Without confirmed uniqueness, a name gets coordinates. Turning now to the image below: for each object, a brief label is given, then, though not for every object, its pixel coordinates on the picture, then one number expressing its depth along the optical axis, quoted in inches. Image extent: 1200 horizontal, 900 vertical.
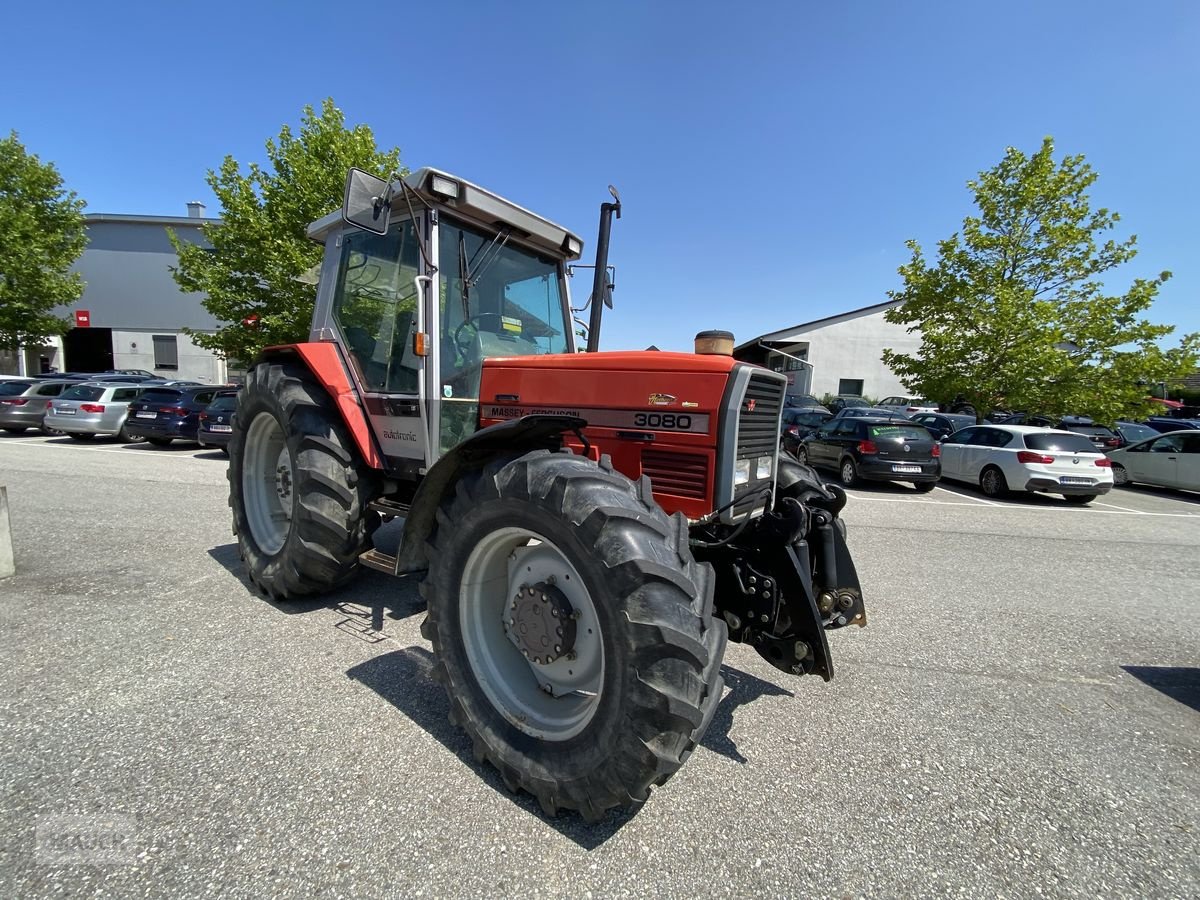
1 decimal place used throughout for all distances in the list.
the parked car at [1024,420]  616.2
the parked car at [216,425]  458.6
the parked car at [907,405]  967.8
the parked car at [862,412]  461.4
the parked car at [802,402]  893.1
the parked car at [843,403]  1018.1
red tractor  74.1
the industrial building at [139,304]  1244.5
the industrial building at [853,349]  1283.2
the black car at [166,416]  503.5
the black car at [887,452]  408.8
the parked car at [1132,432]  689.7
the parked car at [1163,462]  448.8
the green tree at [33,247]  754.8
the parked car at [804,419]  592.9
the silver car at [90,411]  535.5
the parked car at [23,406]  577.9
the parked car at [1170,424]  718.3
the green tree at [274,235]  550.3
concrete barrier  164.9
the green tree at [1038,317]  503.2
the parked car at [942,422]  673.8
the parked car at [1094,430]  644.1
